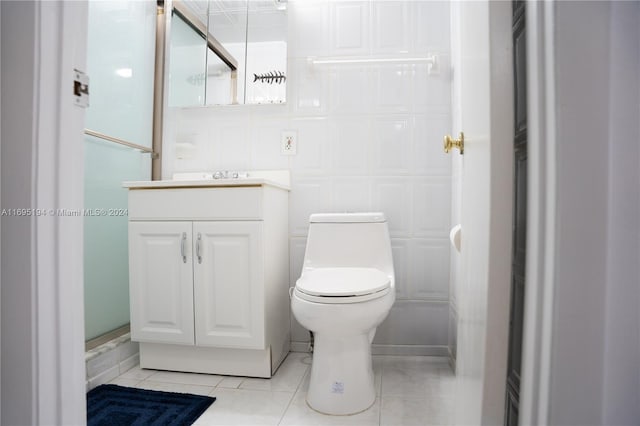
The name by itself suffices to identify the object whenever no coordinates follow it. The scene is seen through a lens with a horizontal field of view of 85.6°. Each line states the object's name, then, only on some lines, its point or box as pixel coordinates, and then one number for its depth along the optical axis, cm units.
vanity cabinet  151
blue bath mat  122
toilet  121
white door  51
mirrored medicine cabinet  193
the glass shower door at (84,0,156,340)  158
